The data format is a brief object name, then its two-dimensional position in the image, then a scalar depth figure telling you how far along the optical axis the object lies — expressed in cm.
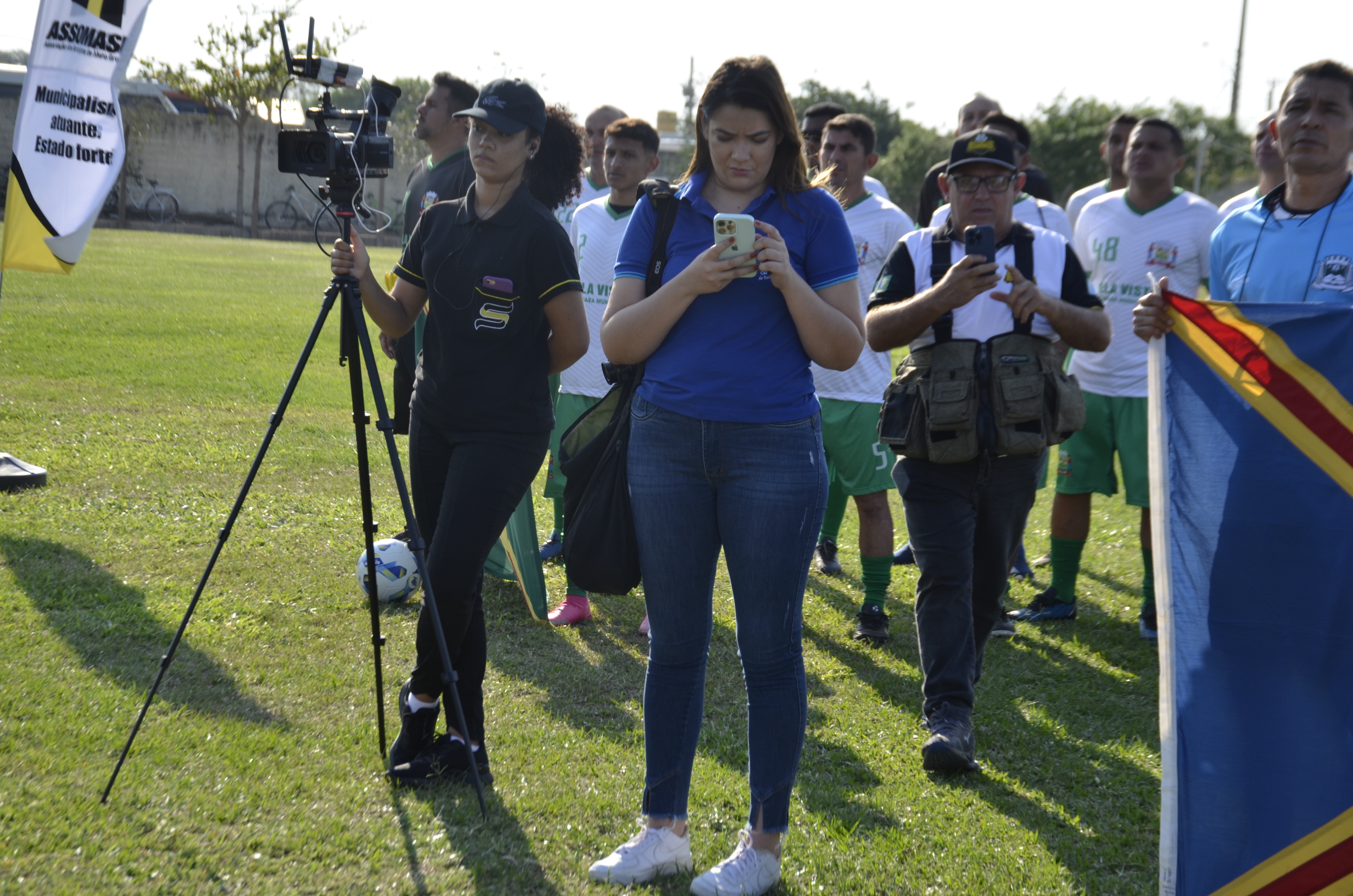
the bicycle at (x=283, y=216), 4300
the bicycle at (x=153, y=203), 3994
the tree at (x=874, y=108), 5734
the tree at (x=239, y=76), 3878
